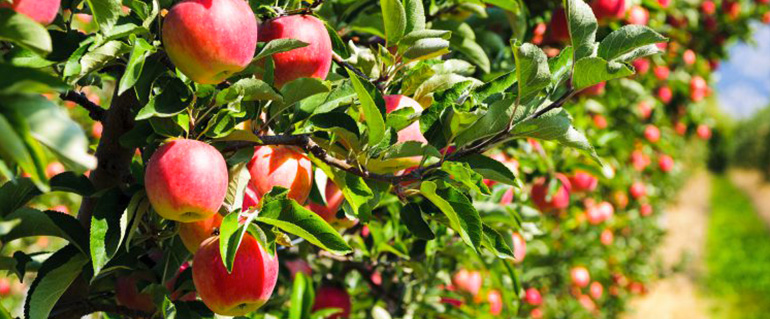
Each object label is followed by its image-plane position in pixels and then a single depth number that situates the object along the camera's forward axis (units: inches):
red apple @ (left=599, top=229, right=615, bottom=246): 150.5
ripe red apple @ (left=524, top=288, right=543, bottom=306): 116.8
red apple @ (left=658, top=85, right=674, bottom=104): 141.6
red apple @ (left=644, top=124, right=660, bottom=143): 139.1
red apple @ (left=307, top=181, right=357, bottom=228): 43.0
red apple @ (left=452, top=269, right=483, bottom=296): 80.6
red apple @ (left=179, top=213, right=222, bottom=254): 35.5
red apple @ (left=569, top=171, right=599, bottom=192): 86.5
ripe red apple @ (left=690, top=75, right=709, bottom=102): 147.5
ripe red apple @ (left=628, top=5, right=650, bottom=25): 86.5
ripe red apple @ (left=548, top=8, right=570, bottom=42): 66.4
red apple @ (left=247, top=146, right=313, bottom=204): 37.0
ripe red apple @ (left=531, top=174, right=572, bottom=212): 75.9
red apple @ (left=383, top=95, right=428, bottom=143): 37.6
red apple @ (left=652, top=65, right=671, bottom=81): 129.3
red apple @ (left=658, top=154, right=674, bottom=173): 162.4
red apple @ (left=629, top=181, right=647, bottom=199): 153.9
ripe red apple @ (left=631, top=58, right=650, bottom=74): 108.7
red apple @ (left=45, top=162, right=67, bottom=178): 103.9
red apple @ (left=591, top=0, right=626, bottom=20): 66.1
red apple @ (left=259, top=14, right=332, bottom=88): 34.5
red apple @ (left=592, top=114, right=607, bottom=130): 112.7
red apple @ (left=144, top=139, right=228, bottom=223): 30.8
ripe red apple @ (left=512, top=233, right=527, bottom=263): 66.0
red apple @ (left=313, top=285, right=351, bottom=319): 64.2
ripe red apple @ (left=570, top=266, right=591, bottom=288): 135.3
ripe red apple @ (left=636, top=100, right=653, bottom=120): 129.5
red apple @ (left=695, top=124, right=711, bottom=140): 162.7
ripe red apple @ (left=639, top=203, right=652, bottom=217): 167.8
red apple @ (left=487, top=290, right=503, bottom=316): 94.2
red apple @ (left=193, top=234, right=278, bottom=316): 33.9
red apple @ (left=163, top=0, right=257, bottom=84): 30.4
